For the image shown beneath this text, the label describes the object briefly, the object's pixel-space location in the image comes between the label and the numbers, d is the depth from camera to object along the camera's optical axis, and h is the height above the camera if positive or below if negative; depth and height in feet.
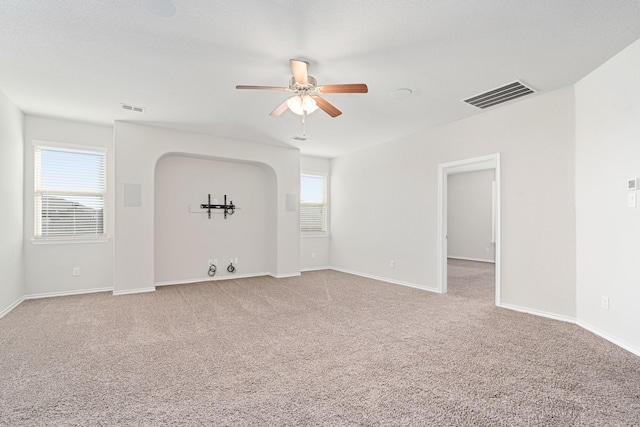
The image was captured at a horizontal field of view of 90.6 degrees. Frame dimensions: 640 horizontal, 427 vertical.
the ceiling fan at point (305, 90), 9.17 +3.83
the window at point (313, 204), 24.45 +0.84
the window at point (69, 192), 15.90 +1.13
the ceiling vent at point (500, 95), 11.84 +4.76
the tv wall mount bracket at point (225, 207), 19.84 +0.48
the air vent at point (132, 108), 14.04 +4.79
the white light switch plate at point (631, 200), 9.29 +0.45
